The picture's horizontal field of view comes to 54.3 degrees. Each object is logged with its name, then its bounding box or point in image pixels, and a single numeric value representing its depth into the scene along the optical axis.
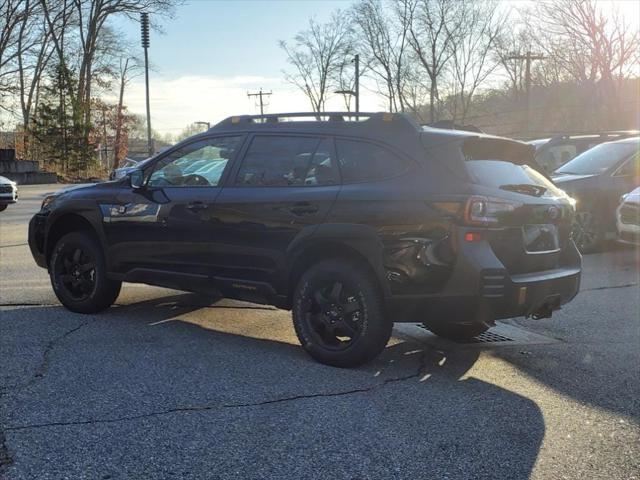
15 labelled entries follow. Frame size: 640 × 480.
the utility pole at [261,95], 77.88
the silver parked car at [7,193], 16.34
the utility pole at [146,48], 37.56
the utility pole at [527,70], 42.72
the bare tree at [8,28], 38.25
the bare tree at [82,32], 39.75
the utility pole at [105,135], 49.91
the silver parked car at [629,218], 8.53
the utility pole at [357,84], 44.41
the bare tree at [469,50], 46.22
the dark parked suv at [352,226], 3.92
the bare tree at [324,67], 52.00
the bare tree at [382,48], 48.16
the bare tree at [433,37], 46.44
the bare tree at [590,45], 31.10
